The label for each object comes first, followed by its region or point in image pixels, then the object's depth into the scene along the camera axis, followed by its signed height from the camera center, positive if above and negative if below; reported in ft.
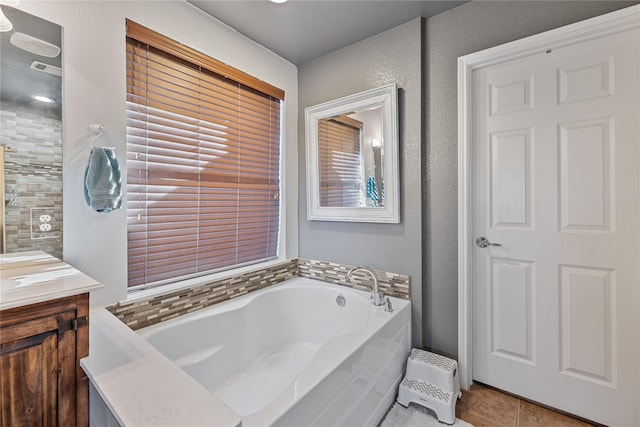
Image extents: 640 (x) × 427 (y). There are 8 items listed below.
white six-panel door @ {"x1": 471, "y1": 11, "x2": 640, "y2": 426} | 4.68 -0.28
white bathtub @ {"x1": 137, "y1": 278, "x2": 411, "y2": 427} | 3.70 -2.52
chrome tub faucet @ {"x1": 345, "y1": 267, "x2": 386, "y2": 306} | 6.11 -1.83
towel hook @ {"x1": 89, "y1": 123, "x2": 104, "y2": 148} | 4.46 +1.36
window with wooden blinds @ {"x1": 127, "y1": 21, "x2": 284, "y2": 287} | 5.22 +1.09
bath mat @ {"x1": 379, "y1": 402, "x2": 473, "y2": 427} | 5.01 -3.79
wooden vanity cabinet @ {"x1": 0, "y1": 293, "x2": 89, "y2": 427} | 2.61 -1.49
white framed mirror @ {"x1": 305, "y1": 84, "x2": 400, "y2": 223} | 6.58 +1.41
